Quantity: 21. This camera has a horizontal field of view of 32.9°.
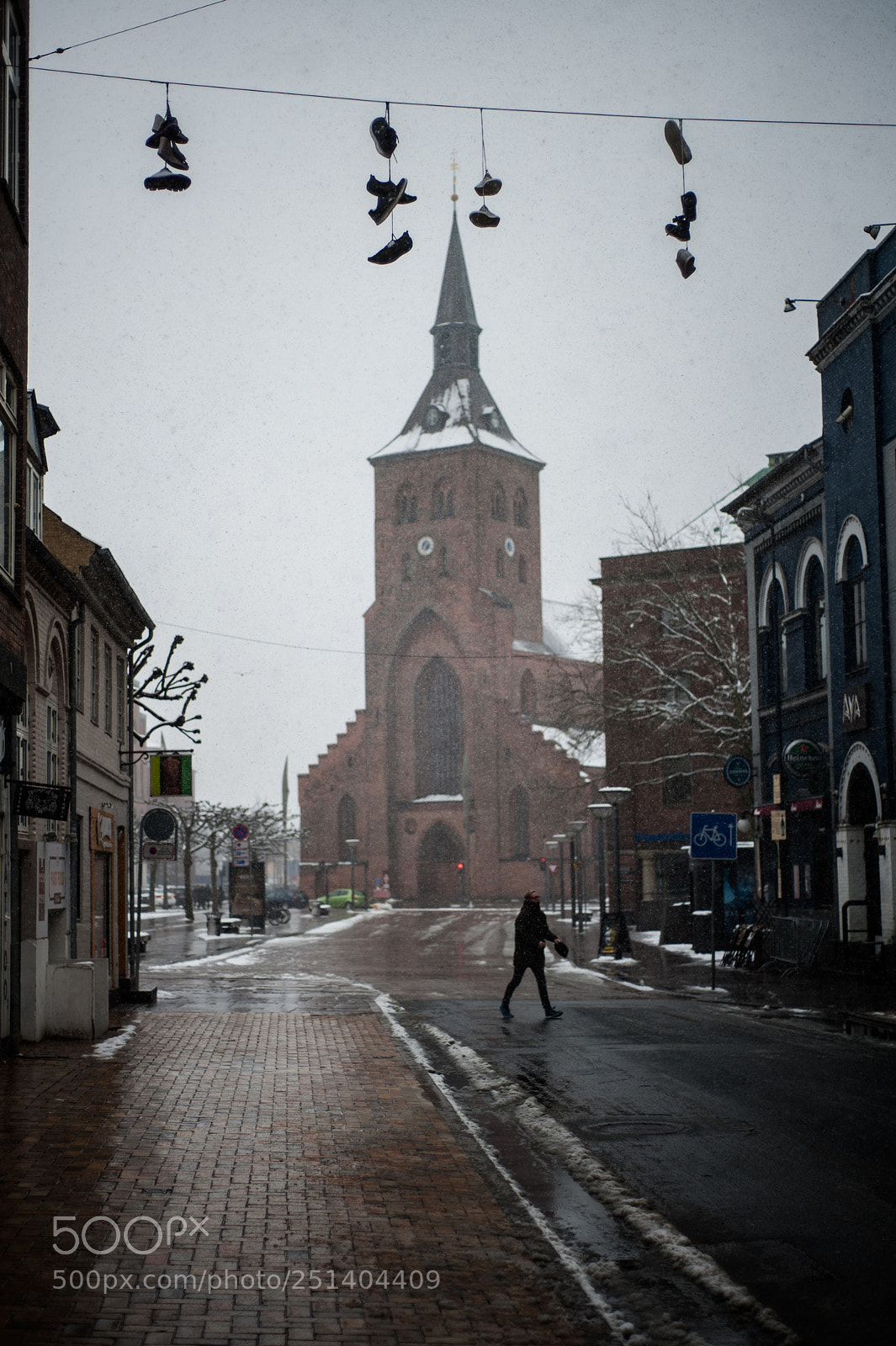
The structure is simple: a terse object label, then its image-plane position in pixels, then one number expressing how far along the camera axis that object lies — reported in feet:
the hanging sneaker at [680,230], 41.29
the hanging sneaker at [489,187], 42.24
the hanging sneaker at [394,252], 41.19
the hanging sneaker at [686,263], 42.16
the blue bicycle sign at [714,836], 76.84
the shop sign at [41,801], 46.47
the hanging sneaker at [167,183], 40.22
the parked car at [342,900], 269.03
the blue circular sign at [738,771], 90.22
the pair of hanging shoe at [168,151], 39.99
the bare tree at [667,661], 129.49
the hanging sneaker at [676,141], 40.65
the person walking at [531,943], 59.98
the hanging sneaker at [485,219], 42.50
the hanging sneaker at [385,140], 39.91
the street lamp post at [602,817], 118.08
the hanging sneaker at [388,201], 40.60
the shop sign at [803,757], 88.99
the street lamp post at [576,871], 164.66
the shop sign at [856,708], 82.94
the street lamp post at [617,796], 109.91
